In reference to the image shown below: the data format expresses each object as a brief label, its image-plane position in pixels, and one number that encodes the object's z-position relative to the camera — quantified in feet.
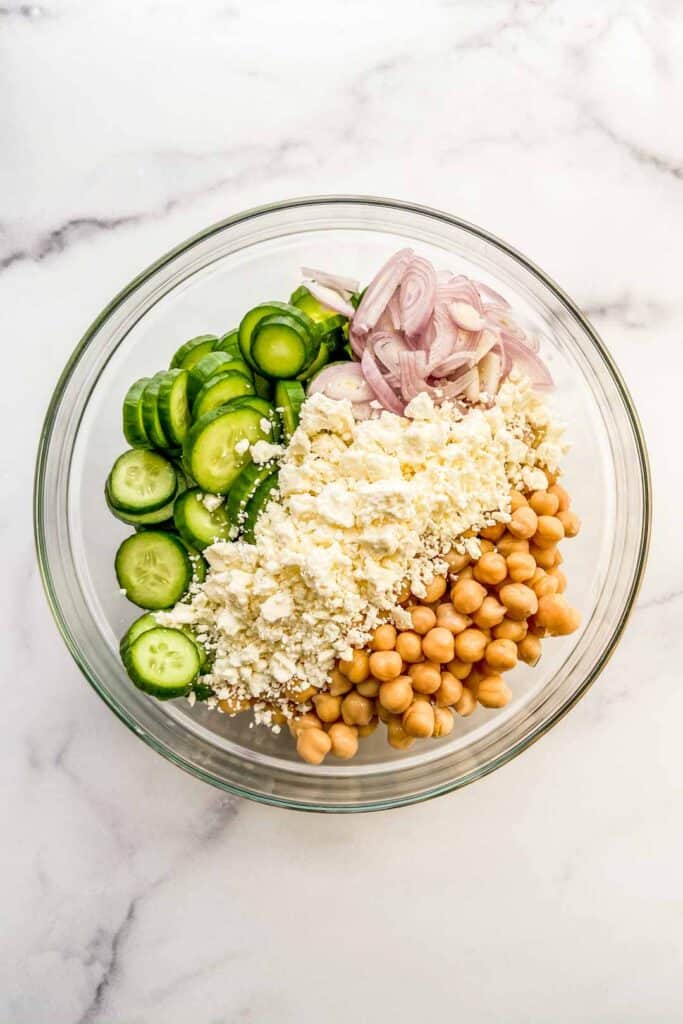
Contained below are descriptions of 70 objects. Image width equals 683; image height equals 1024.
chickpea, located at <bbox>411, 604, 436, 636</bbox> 1.79
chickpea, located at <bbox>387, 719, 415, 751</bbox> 1.82
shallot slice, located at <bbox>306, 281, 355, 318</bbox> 1.87
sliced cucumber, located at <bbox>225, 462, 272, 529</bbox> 1.79
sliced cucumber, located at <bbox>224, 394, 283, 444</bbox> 1.80
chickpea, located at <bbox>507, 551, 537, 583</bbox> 1.79
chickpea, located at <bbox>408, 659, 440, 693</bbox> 1.78
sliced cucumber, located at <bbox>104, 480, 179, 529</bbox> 1.86
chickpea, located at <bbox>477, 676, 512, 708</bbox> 1.82
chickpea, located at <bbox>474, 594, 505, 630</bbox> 1.79
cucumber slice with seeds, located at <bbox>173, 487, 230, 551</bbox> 1.81
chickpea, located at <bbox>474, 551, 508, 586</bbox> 1.78
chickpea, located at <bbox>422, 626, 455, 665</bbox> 1.78
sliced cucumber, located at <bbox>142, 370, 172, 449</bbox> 1.84
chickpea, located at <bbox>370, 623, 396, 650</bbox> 1.78
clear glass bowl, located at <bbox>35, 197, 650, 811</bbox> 1.94
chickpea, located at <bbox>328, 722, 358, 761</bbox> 1.80
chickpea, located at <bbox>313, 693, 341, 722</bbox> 1.81
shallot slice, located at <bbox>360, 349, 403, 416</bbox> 1.83
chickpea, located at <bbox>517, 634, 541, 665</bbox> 1.83
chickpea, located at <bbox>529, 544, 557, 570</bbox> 1.83
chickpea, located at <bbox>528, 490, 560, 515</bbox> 1.80
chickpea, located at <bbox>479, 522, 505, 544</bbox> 1.81
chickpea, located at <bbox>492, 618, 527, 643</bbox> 1.81
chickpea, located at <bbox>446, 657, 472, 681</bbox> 1.83
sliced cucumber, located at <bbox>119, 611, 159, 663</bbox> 1.82
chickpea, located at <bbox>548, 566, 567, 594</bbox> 1.85
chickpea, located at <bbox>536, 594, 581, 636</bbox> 1.79
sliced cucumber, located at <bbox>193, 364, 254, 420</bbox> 1.81
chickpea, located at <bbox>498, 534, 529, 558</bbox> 1.80
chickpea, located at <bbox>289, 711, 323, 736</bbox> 1.82
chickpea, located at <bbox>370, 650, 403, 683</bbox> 1.77
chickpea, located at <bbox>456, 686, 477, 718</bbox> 1.84
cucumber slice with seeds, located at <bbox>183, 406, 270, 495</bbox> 1.78
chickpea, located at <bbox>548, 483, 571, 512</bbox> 1.83
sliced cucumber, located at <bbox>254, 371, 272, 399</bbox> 1.88
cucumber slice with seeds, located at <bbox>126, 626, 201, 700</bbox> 1.78
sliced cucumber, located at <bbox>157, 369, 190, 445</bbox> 1.82
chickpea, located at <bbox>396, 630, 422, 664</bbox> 1.78
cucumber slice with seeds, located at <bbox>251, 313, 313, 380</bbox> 1.81
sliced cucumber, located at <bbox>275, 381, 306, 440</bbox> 1.82
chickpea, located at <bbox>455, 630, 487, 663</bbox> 1.79
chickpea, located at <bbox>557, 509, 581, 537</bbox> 1.83
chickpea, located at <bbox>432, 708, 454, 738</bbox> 1.81
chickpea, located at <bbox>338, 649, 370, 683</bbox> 1.78
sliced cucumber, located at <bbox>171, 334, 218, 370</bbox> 1.92
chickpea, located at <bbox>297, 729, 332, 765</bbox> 1.80
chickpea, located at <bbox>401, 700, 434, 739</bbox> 1.77
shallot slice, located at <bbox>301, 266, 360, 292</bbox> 1.91
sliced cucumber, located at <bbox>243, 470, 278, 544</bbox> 1.78
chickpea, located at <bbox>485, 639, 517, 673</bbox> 1.79
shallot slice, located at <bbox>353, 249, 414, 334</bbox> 1.86
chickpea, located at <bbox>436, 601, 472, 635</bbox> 1.80
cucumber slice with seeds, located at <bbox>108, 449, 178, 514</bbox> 1.85
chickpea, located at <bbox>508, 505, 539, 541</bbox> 1.78
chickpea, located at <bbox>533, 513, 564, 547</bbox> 1.79
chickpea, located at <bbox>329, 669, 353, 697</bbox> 1.80
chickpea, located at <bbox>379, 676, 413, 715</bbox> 1.78
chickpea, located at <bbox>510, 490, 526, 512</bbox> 1.80
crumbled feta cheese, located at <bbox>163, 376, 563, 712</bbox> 1.72
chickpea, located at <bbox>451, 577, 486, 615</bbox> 1.78
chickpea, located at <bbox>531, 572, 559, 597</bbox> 1.81
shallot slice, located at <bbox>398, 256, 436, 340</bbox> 1.85
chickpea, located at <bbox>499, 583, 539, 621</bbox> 1.78
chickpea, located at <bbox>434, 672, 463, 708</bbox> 1.81
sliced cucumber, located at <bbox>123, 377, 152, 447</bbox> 1.86
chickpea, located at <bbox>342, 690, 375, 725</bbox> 1.81
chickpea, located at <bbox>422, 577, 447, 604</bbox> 1.78
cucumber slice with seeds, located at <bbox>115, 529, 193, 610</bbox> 1.84
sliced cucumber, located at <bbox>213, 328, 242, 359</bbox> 1.90
